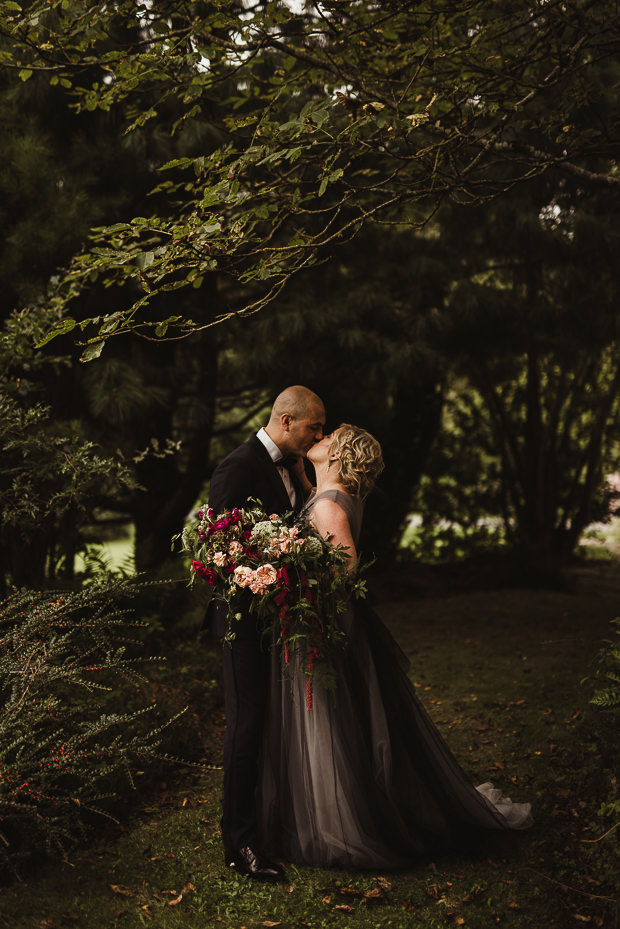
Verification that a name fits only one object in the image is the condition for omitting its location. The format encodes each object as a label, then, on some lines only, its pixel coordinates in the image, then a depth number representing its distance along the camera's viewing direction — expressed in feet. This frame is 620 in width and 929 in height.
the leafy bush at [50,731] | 11.21
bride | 11.69
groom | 11.78
